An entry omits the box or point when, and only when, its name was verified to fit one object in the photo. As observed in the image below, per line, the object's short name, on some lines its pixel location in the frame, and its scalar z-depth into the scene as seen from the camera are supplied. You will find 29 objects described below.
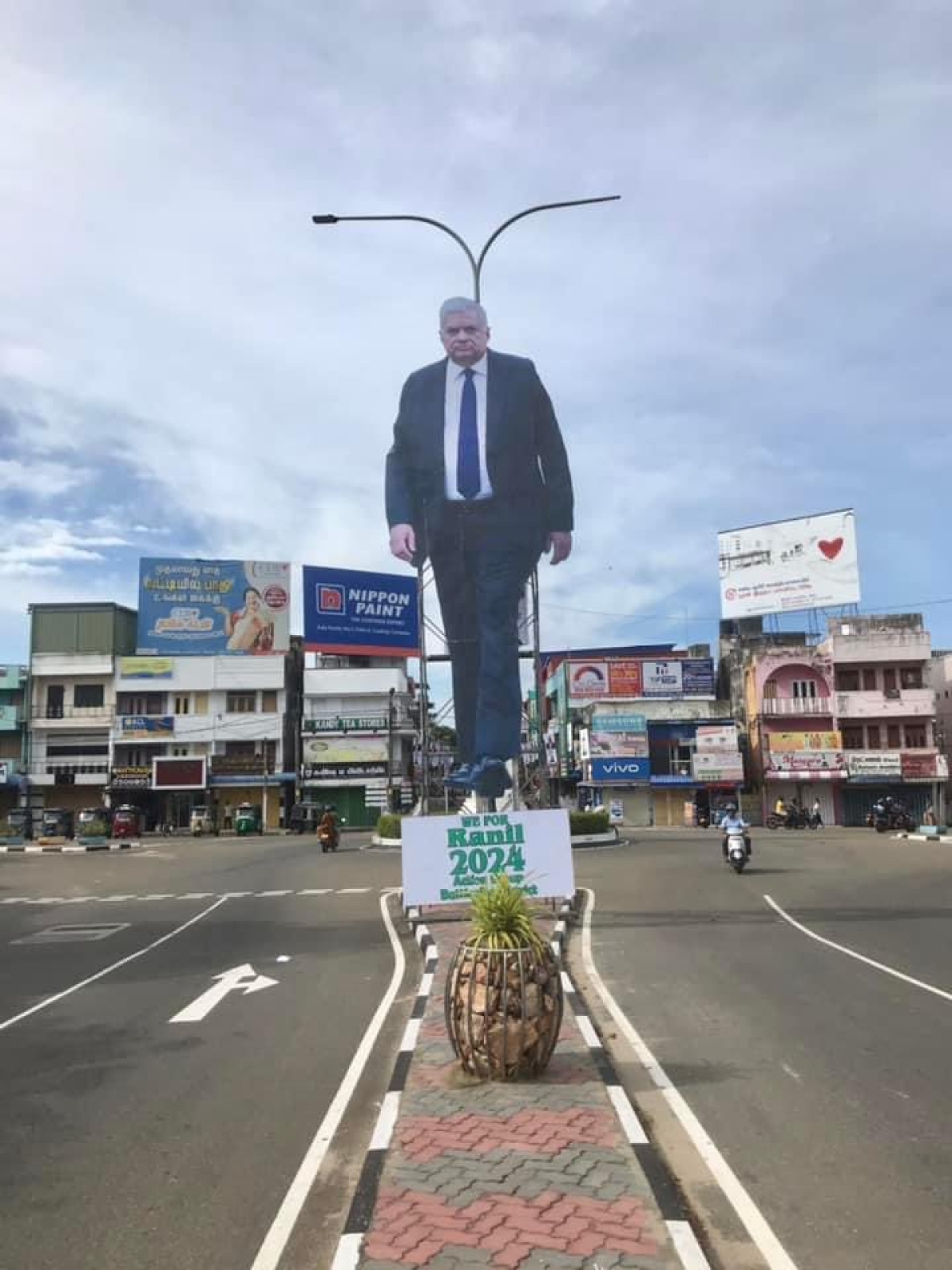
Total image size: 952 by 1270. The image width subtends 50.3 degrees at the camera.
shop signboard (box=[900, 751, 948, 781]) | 50.00
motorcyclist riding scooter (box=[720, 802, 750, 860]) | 23.97
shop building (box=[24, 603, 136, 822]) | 57.34
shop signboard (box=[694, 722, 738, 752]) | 52.44
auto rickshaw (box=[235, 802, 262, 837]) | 51.88
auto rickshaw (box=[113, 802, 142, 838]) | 50.28
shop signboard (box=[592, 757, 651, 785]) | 52.91
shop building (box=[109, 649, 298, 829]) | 56.78
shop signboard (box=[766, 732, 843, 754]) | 51.97
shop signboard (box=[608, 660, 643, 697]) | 56.47
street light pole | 17.06
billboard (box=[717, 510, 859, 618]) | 54.75
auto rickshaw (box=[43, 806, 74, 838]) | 49.84
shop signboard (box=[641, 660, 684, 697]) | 56.12
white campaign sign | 13.34
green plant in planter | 6.66
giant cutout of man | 21.00
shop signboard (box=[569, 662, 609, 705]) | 57.09
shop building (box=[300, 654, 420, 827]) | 57.22
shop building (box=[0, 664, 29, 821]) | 57.12
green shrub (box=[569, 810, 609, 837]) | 35.72
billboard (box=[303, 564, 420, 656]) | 54.88
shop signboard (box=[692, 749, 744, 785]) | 52.34
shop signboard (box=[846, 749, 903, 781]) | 50.62
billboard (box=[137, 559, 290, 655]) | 58.81
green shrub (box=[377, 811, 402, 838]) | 36.41
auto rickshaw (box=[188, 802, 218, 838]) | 53.09
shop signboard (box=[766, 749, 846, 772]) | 51.50
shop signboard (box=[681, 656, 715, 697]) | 55.94
